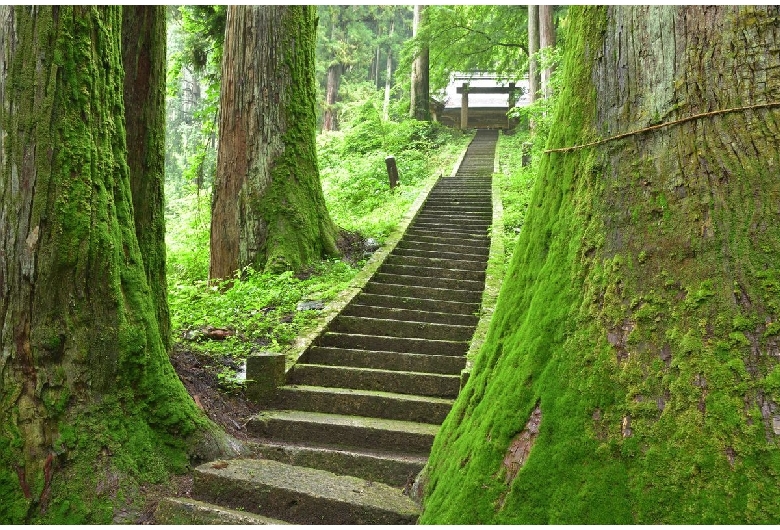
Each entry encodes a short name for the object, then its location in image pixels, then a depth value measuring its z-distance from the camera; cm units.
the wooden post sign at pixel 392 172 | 1675
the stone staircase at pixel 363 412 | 390
